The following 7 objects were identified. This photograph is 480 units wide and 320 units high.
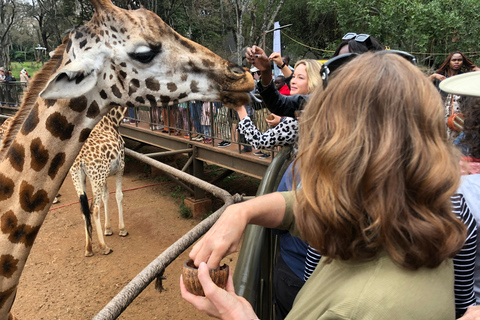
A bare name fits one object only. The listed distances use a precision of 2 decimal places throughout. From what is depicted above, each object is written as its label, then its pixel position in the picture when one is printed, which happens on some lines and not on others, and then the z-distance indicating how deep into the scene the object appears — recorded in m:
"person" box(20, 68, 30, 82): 15.73
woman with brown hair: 0.68
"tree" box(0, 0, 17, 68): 23.90
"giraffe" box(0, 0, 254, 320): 1.72
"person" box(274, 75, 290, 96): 4.24
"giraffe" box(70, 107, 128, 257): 5.07
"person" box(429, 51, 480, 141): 4.81
